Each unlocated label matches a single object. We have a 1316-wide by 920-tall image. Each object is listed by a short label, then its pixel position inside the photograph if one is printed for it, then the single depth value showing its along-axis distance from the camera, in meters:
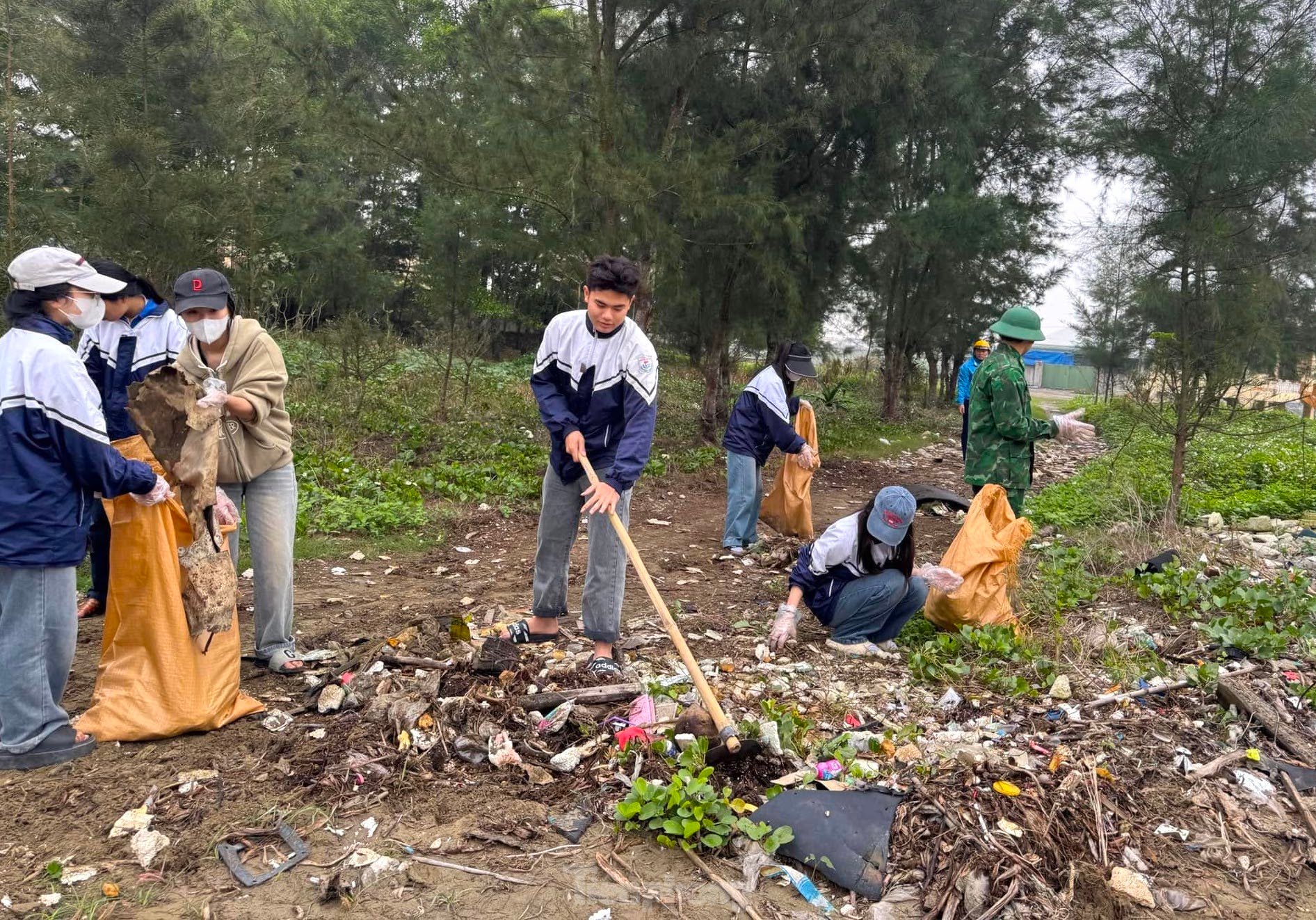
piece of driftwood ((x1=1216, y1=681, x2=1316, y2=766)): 3.50
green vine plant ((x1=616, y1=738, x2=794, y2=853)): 2.77
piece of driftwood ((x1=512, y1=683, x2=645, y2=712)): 3.59
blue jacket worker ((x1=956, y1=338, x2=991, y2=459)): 10.55
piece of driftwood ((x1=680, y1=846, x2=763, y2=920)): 2.54
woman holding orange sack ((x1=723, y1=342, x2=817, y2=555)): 6.64
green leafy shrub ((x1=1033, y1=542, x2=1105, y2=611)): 5.36
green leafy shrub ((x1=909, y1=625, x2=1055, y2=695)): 4.09
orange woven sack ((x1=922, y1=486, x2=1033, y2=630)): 4.66
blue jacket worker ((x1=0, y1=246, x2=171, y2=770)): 2.95
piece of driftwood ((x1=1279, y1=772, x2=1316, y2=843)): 3.10
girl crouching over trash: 4.32
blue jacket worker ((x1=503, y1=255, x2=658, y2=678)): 3.89
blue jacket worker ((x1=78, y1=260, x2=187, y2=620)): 4.20
